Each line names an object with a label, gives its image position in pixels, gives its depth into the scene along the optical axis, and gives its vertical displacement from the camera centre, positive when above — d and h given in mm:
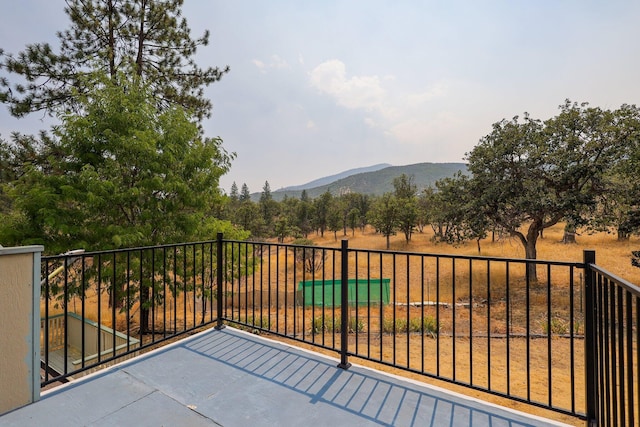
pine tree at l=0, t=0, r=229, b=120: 6062 +3622
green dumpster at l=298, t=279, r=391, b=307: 9798 -2545
